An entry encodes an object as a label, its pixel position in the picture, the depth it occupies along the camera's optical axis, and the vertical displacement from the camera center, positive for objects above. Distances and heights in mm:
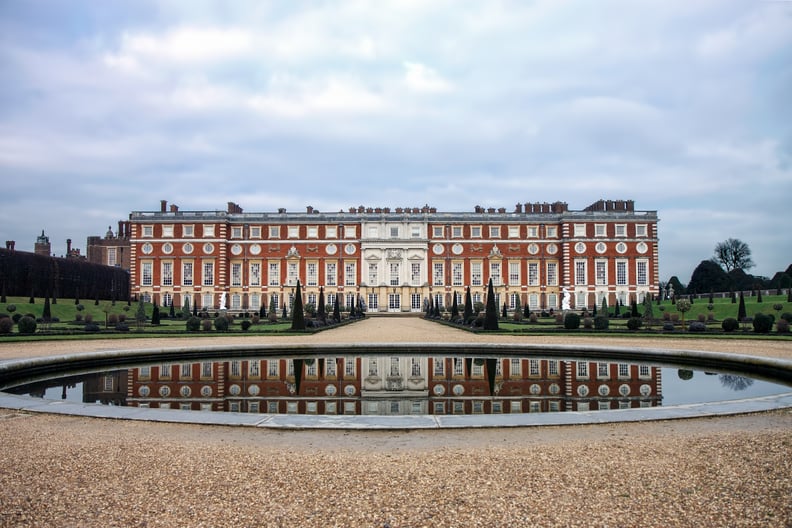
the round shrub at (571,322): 22594 -1414
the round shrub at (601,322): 22453 -1434
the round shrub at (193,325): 21953 -1330
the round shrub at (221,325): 23078 -1408
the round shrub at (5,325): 18891 -1080
